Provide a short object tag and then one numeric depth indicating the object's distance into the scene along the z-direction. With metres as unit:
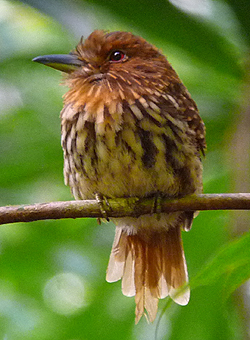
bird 2.65
